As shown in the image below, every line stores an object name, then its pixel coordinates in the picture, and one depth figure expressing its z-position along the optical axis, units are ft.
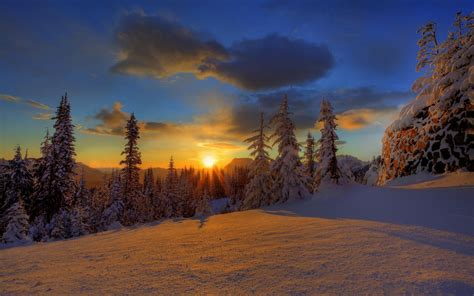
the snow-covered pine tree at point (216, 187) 375.66
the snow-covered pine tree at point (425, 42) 68.74
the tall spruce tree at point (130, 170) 109.60
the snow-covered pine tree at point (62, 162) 85.31
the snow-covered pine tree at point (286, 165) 62.23
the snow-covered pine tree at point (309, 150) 141.69
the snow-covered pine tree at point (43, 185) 84.99
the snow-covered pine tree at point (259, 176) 69.77
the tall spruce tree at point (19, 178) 97.40
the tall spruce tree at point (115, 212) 105.70
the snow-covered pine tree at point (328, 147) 55.72
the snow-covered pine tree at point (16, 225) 59.59
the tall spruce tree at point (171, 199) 178.09
